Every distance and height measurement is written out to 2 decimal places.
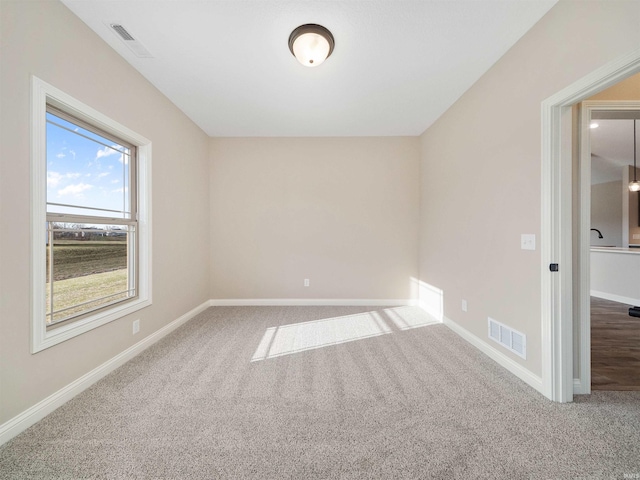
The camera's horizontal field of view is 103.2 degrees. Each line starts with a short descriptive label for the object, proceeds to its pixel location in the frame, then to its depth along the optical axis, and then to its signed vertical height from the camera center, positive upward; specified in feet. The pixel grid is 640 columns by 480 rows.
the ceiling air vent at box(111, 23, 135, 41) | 6.43 +5.42
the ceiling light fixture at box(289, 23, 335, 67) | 6.40 +5.11
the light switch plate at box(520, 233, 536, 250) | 6.40 -0.05
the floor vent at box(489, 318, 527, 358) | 6.76 -2.83
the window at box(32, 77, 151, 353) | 5.42 +0.58
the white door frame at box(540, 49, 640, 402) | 5.81 -0.26
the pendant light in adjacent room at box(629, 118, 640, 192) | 18.60 +4.04
